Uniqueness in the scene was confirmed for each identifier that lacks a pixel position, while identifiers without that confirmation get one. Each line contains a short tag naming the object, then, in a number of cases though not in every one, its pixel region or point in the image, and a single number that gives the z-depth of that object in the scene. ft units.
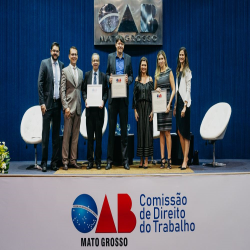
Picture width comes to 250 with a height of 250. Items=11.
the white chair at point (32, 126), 17.33
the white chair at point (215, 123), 17.53
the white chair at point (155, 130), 18.84
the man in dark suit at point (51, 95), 15.43
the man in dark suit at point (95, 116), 15.21
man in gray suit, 15.19
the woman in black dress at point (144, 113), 15.49
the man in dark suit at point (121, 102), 15.02
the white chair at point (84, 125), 18.48
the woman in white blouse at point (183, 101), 15.20
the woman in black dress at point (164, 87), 15.30
